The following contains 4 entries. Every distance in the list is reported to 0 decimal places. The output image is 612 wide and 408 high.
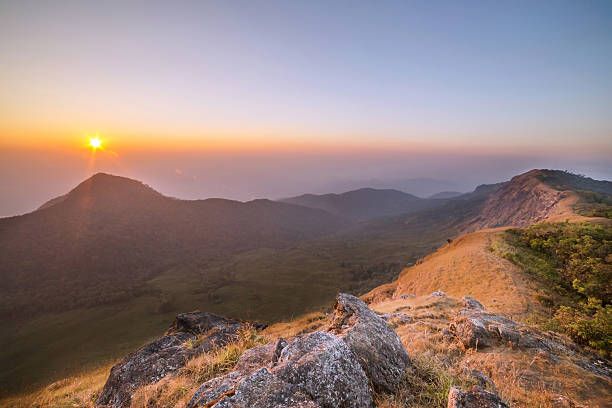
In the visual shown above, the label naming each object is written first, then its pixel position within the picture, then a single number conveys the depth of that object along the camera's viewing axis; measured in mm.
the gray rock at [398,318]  14695
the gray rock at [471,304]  17498
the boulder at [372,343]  6188
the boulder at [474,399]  4766
